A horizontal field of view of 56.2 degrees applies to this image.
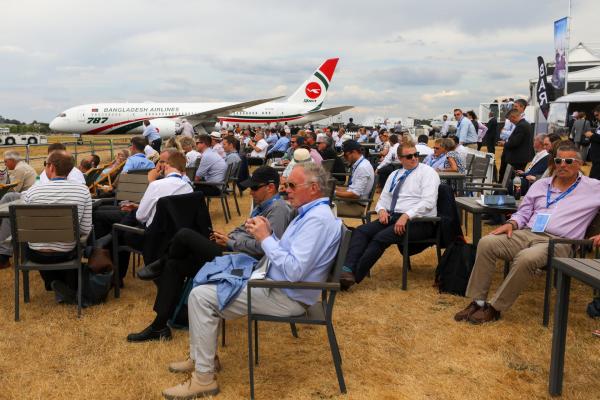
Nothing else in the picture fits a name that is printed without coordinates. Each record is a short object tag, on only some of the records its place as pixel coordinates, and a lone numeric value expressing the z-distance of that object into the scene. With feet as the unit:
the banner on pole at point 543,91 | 63.31
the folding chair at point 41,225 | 13.17
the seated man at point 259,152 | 49.66
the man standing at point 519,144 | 26.25
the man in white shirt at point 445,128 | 65.23
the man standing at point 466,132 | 42.06
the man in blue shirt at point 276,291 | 9.45
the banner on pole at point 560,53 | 62.75
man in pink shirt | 12.85
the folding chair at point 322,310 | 9.23
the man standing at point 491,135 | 43.09
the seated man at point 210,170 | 26.43
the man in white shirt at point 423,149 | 31.89
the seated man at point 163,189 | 14.33
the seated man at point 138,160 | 22.02
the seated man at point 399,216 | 16.05
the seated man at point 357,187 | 20.16
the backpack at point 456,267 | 15.71
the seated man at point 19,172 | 21.97
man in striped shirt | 13.88
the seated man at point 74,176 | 17.88
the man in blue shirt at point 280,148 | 49.14
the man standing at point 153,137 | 44.20
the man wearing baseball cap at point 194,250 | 11.67
